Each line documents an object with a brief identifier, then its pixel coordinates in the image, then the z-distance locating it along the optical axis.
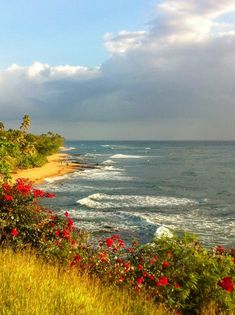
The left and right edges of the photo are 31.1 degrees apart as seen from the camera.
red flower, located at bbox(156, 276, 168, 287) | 7.41
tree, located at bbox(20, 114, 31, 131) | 93.69
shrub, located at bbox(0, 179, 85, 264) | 8.66
